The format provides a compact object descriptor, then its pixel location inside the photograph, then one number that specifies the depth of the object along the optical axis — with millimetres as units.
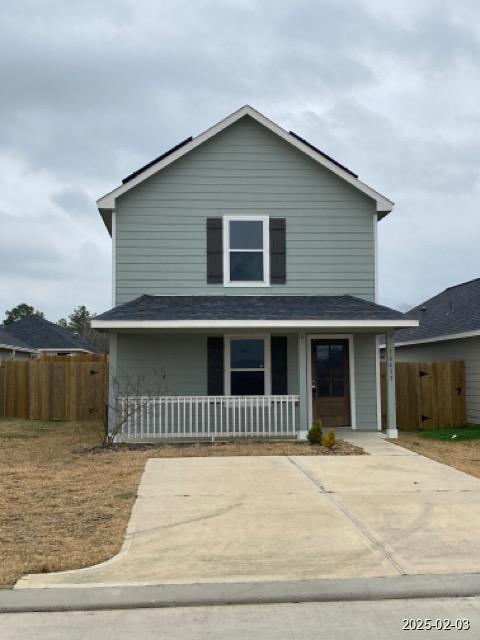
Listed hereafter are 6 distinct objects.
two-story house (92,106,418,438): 15188
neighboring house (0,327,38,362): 28078
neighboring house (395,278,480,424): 17562
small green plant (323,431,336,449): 12516
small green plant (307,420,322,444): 13266
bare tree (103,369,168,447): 13461
